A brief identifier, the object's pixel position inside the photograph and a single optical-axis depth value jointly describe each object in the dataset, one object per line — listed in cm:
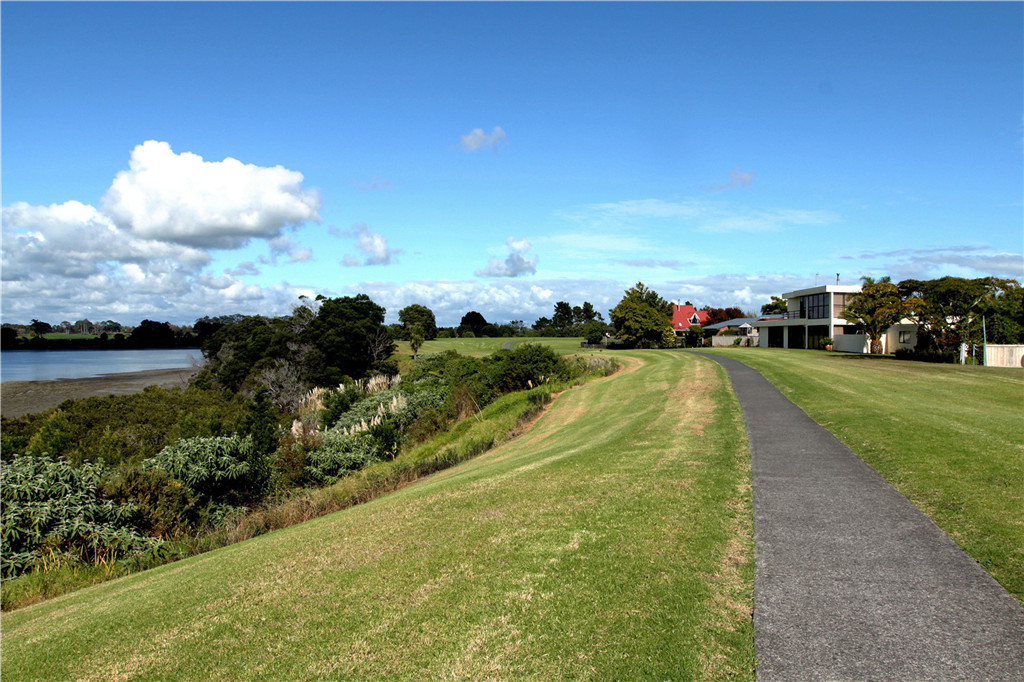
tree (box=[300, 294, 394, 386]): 4488
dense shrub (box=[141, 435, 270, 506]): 1490
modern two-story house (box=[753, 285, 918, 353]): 4578
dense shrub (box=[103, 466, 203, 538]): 1221
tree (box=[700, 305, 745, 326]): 11300
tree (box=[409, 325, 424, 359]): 6325
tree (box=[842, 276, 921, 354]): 3975
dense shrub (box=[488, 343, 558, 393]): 3384
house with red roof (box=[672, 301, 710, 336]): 10368
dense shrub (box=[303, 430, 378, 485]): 1942
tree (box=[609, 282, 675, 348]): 6494
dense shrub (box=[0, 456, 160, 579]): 1020
